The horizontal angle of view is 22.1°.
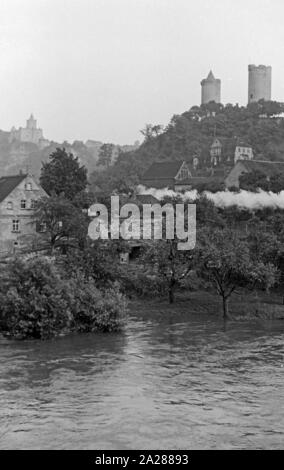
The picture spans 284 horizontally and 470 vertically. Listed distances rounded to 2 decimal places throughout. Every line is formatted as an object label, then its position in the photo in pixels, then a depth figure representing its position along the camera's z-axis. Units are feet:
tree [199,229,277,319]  165.99
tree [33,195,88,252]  191.11
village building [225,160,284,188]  295.48
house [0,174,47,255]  208.95
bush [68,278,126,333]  140.77
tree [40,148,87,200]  236.63
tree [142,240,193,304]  175.52
